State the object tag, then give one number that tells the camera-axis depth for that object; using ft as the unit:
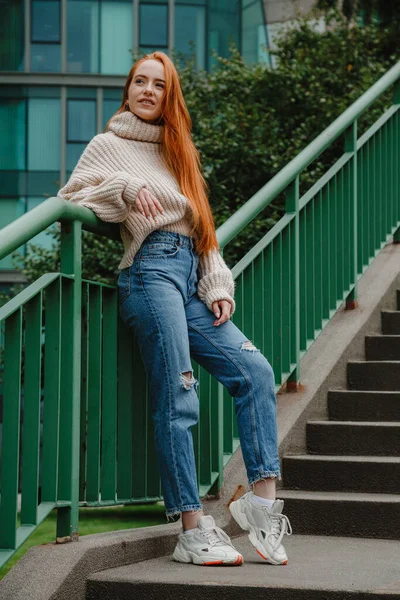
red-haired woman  10.83
